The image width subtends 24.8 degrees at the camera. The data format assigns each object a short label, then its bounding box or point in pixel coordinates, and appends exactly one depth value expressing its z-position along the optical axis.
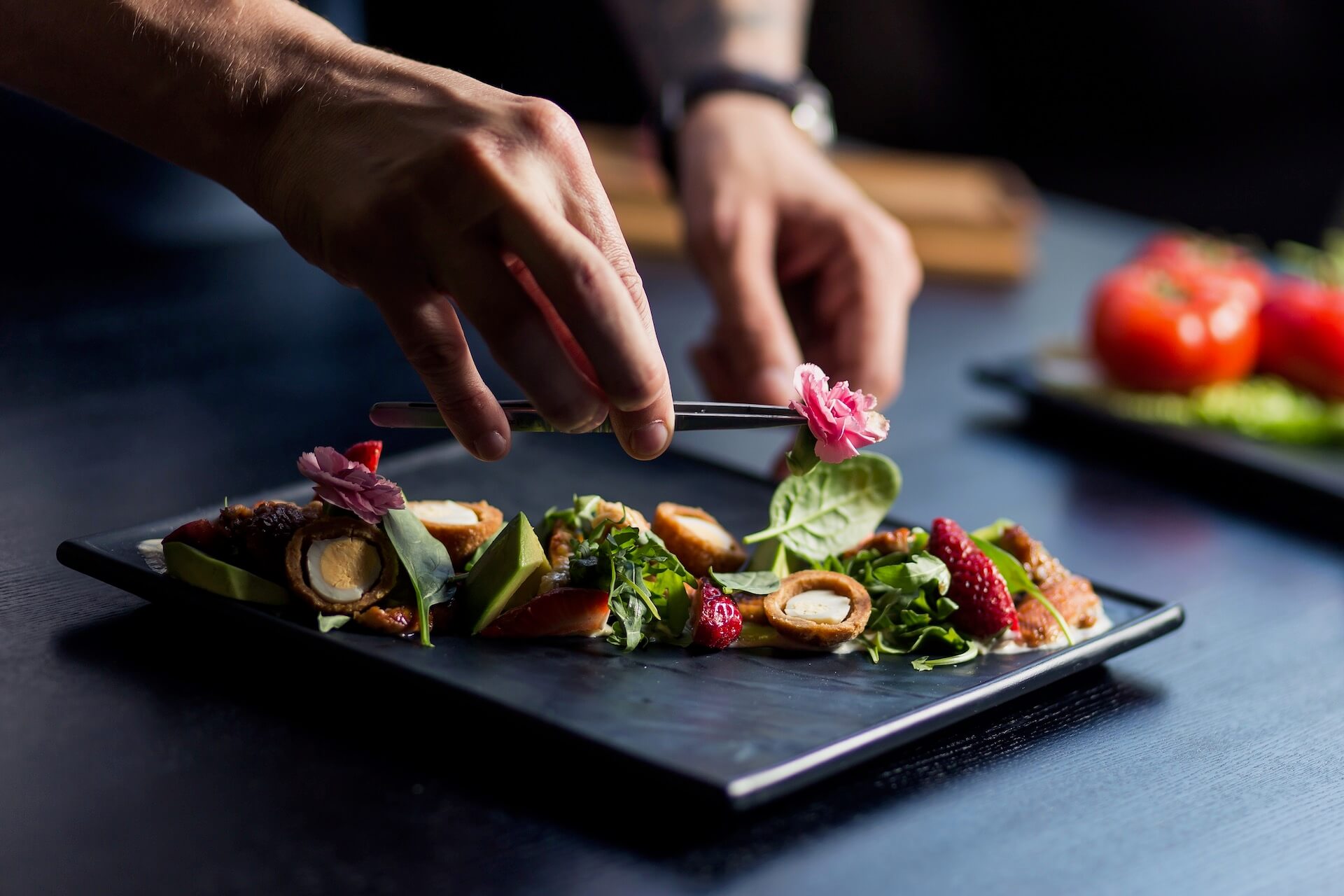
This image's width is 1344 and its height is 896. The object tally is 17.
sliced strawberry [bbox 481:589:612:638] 1.05
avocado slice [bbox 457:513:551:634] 1.06
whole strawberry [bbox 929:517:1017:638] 1.08
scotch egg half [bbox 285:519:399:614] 1.05
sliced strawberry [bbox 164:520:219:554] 1.06
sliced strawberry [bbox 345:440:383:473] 1.10
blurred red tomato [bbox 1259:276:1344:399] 1.52
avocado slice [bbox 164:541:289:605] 1.04
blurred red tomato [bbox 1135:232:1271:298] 1.75
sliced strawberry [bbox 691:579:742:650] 1.06
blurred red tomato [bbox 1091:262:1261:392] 1.51
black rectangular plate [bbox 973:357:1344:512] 1.34
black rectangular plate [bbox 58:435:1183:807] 0.98
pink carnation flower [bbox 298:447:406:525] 1.06
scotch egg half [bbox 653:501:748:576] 1.12
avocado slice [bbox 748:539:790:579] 1.13
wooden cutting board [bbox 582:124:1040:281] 1.96
